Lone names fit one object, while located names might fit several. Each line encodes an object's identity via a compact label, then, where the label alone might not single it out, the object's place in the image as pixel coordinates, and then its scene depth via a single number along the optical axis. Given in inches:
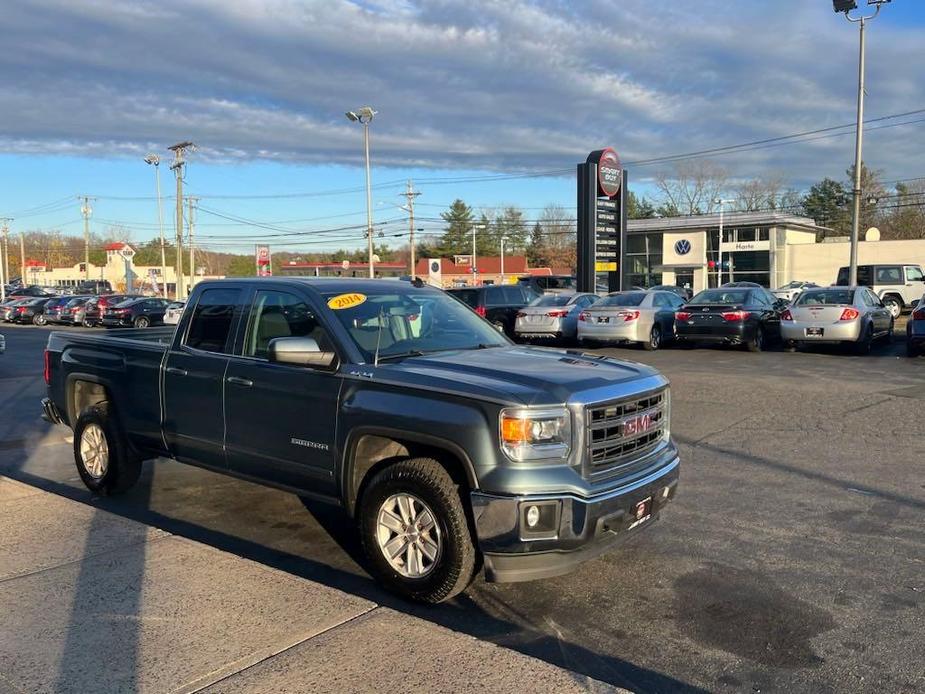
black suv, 876.6
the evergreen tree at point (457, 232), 4618.6
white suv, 1130.7
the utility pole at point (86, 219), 3255.4
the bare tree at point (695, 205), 3363.7
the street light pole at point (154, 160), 2394.2
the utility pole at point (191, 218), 2035.3
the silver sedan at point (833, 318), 644.7
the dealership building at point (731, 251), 2150.6
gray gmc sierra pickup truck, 153.4
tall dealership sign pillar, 986.7
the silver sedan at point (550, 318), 796.6
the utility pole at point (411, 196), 2905.5
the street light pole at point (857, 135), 1033.5
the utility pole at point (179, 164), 2080.7
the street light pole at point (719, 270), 2113.7
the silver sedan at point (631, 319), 708.0
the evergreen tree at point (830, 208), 3540.8
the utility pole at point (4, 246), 3477.9
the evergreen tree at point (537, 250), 4736.7
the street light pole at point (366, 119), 1530.5
